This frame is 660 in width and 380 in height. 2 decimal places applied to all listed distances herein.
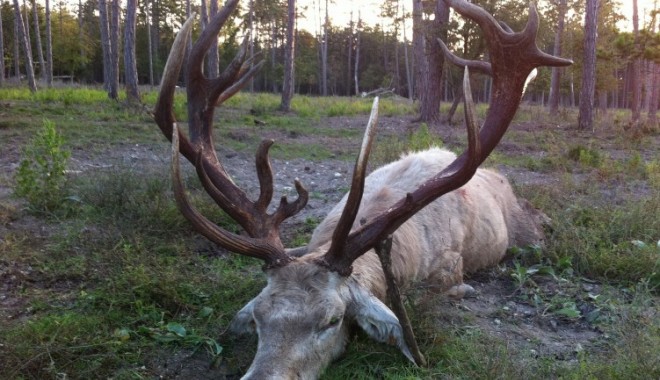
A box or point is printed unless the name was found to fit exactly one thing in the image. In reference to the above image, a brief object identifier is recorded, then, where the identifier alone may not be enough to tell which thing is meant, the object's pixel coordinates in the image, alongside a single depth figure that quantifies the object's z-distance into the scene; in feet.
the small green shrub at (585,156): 32.04
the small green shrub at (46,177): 18.42
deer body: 9.85
